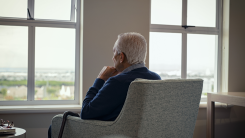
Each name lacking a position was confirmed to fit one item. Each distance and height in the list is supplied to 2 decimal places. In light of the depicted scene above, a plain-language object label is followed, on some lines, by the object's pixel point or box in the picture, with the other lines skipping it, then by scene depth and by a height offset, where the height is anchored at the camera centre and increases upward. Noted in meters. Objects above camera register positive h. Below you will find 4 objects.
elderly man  1.49 -0.07
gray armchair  1.34 -0.27
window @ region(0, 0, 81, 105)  3.00 +0.20
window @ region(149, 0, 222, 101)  3.47 +0.43
